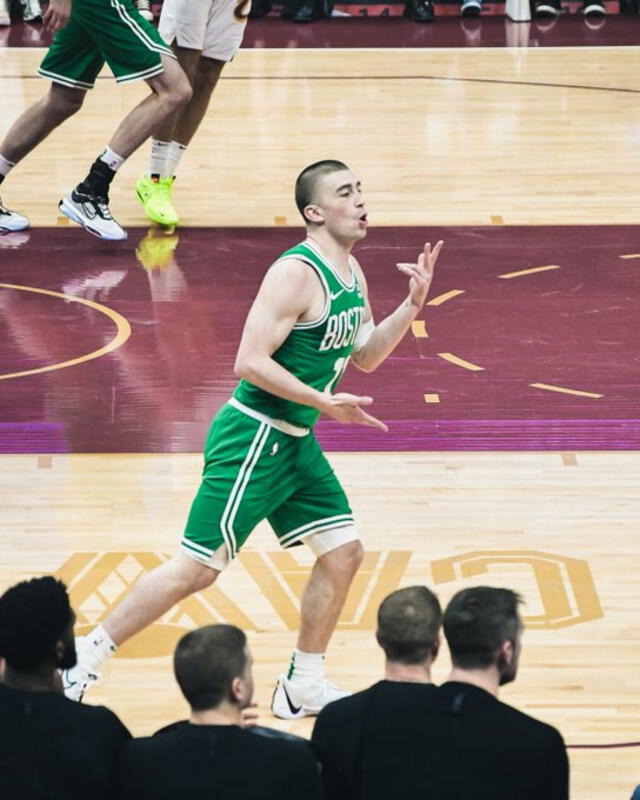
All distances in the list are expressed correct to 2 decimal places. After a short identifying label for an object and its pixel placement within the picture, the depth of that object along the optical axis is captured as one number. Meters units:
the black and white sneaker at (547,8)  30.20
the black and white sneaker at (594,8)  30.33
